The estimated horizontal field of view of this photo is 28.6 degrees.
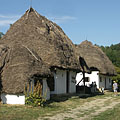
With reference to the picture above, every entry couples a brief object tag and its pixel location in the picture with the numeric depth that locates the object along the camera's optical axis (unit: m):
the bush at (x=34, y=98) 13.56
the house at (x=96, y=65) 31.17
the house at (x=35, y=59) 14.05
